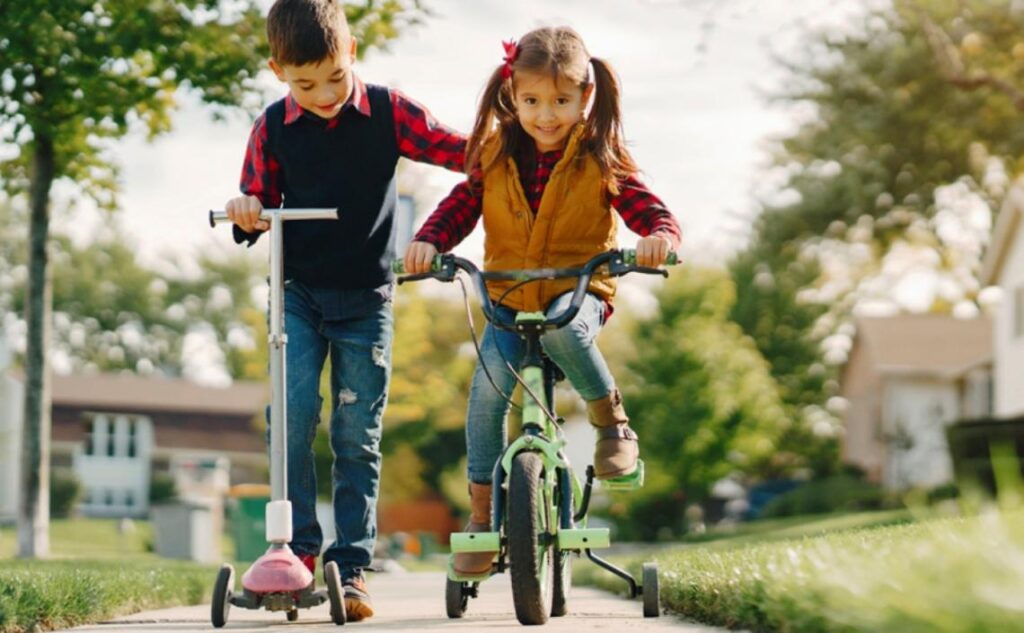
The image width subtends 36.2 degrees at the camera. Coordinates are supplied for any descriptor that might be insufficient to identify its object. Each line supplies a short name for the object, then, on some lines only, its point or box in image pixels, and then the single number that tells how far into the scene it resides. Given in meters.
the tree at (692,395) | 38.59
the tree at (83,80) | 11.46
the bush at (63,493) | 47.31
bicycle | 4.74
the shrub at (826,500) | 29.89
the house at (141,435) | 62.38
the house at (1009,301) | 30.91
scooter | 4.96
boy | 5.65
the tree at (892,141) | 26.88
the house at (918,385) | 40.31
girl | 5.20
